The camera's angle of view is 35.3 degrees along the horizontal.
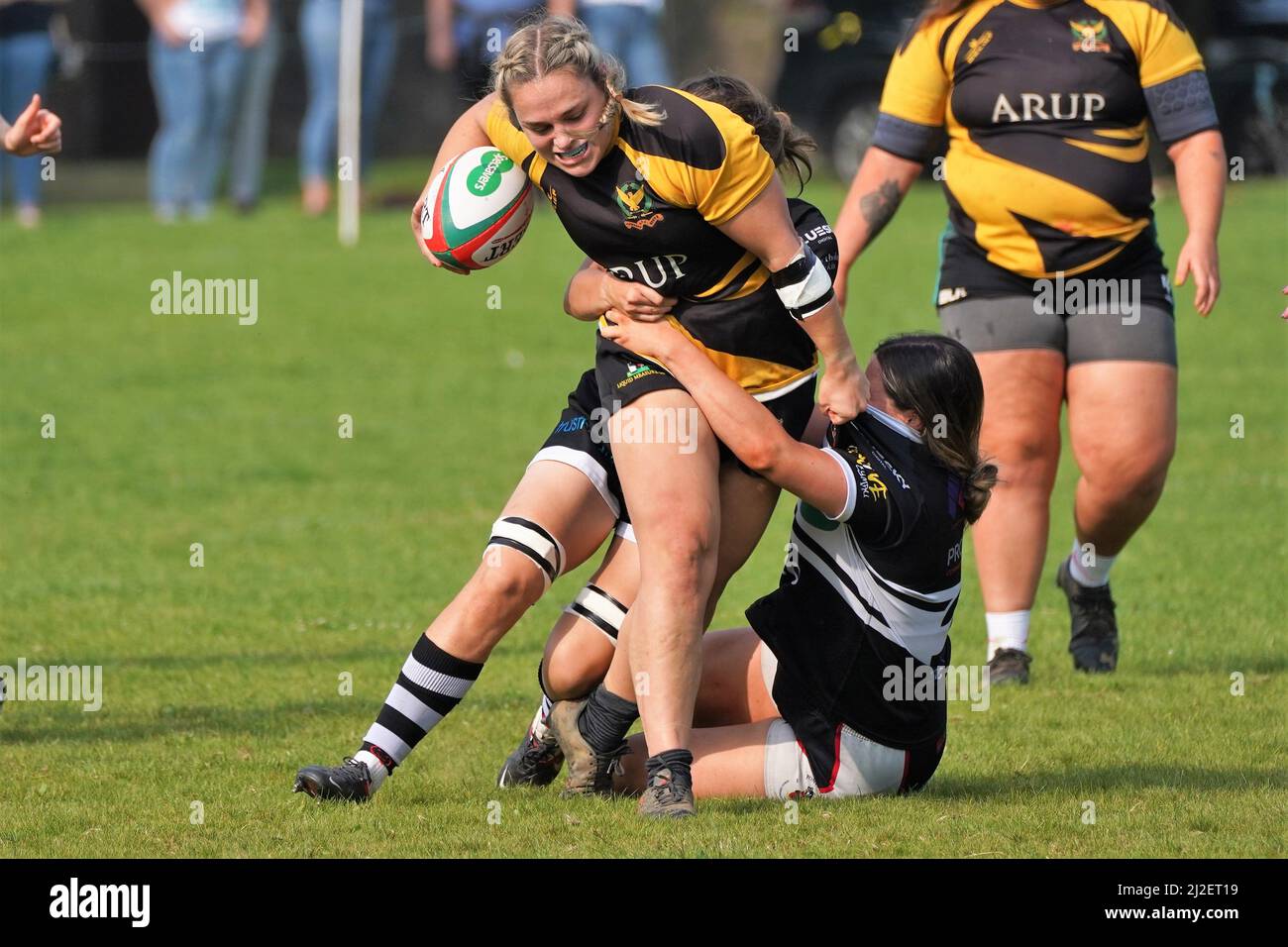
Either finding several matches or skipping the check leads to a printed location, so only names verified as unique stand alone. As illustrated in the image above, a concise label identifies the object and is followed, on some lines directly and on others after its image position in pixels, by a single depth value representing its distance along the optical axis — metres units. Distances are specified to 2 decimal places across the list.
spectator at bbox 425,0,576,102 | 18.88
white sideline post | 17.50
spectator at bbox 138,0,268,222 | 18.22
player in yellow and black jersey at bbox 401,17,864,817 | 4.93
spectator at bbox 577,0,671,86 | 18.08
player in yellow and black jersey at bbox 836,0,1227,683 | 6.75
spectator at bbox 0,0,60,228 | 18.28
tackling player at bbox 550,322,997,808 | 5.11
